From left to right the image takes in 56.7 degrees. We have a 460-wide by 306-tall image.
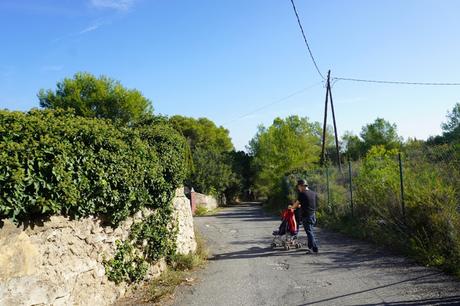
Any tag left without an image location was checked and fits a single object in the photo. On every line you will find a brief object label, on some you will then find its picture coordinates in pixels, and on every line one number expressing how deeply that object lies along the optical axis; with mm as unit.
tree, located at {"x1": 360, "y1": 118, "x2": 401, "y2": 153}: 61844
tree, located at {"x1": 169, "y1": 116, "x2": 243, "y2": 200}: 44531
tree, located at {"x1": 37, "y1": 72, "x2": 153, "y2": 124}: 34031
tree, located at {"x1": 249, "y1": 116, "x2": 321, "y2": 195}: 35938
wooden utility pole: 29109
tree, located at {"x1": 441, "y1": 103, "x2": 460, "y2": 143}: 56100
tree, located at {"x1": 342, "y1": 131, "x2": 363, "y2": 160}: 64050
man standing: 10375
